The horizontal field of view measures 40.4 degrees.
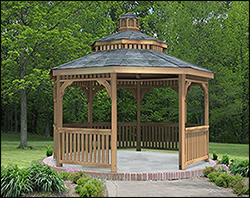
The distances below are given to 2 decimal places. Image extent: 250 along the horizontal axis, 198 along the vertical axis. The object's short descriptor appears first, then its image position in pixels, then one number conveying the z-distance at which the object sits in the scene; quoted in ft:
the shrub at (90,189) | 20.68
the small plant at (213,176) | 26.54
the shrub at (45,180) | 21.66
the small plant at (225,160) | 33.58
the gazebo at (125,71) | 28.50
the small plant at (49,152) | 38.88
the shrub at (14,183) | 20.83
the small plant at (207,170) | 28.81
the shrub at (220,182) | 24.89
